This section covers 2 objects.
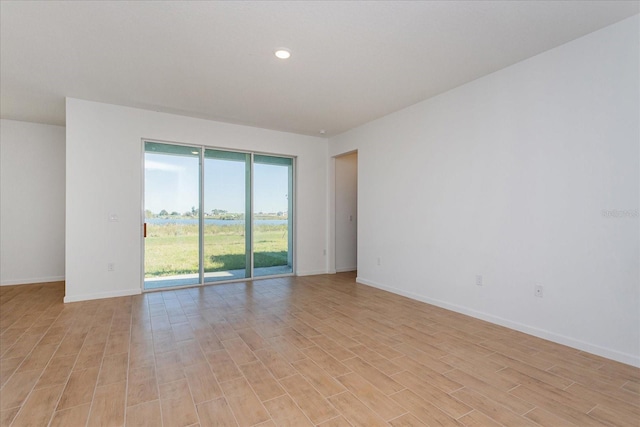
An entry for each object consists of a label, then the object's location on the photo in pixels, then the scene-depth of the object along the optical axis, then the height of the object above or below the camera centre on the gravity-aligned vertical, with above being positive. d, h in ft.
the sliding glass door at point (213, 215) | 15.94 +0.02
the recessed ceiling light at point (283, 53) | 9.58 +5.22
